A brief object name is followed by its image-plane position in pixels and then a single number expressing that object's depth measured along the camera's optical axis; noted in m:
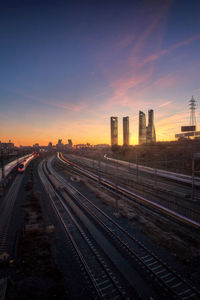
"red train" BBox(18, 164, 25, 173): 49.03
